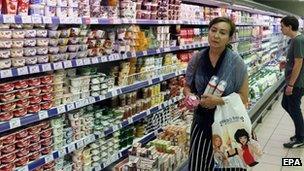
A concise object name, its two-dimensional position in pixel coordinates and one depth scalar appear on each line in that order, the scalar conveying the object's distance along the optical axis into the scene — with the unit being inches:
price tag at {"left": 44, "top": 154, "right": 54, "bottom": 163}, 111.7
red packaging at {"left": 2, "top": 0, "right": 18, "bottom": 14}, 92.7
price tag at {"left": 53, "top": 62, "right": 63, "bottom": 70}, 109.5
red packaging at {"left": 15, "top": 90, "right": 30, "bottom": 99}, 103.0
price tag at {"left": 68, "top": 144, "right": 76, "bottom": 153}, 120.1
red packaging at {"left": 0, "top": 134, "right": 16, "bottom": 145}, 100.5
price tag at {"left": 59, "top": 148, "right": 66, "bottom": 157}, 116.7
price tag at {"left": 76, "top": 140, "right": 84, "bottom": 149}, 124.4
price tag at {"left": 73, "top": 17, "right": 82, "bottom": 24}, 113.6
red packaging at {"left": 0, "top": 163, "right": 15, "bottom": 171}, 99.8
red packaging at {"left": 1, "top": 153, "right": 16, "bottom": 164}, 100.0
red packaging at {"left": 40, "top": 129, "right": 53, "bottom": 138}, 112.8
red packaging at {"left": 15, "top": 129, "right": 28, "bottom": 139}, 105.2
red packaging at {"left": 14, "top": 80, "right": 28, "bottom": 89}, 102.2
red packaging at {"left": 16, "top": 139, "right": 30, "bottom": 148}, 105.6
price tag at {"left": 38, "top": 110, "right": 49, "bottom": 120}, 107.5
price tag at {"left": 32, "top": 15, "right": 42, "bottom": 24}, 98.2
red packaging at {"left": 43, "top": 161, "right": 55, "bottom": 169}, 115.1
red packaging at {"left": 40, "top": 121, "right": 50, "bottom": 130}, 112.3
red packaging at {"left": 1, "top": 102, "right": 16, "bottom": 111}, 97.9
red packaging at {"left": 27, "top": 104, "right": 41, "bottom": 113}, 106.0
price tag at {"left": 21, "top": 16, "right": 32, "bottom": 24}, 95.0
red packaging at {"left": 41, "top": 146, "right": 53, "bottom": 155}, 112.4
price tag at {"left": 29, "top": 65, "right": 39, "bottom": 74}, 101.7
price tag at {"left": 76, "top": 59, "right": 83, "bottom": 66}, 119.1
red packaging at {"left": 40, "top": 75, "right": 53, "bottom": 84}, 110.6
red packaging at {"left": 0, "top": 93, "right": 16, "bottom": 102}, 98.2
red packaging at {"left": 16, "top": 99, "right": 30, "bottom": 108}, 102.7
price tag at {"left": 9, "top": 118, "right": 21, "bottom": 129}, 98.3
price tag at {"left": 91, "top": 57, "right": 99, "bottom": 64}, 127.0
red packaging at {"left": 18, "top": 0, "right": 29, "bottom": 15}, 96.7
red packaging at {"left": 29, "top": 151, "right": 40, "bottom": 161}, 108.4
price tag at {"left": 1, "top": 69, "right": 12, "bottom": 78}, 93.2
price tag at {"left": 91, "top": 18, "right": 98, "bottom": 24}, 121.6
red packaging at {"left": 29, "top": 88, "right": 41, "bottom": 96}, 106.7
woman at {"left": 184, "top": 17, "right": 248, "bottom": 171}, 104.7
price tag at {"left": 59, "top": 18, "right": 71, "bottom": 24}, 106.8
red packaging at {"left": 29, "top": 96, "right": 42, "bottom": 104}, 106.3
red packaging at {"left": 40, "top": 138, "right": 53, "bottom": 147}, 112.4
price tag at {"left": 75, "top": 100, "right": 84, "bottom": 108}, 122.3
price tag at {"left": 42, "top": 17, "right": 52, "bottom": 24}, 101.0
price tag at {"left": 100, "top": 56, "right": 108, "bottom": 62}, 131.3
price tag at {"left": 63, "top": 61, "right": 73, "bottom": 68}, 113.7
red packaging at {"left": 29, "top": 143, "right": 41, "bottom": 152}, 108.6
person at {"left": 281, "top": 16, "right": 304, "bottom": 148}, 204.5
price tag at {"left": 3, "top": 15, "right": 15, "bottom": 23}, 90.4
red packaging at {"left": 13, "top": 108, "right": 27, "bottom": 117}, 101.8
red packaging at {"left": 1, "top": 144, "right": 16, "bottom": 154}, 100.6
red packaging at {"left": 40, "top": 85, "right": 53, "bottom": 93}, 110.7
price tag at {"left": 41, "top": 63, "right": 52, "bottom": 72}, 105.6
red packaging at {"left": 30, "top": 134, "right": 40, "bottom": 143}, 109.1
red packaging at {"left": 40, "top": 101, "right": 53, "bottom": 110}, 110.3
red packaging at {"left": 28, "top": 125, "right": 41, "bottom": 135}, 108.8
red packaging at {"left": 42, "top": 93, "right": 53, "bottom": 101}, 110.7
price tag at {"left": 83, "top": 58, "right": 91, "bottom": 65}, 122.7
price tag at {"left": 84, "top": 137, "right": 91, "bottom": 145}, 128.4
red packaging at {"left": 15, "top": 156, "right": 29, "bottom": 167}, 104.7
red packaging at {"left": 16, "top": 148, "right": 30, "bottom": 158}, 104.9
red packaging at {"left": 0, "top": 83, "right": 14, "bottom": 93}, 97.8
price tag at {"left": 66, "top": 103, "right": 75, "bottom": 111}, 117.9
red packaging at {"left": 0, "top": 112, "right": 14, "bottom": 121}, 97.1
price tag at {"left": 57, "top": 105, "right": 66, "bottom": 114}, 114.0
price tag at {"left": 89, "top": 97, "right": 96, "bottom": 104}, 129.0
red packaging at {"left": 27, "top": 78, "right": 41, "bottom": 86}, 106.4
